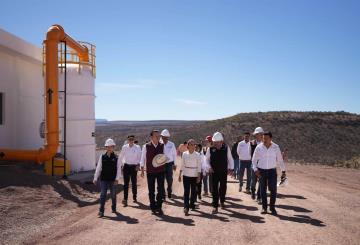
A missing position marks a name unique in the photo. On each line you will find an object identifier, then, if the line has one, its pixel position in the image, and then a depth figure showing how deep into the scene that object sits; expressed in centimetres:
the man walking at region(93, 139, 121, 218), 1024
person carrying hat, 1037
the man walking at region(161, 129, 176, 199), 1253
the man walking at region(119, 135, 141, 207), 1192
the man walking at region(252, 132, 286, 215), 1023
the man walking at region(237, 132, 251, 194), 1372
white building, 1914
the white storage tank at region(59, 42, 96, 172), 1966
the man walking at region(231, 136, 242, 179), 1606
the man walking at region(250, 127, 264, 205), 1238
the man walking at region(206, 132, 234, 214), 1042
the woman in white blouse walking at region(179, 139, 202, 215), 1041
